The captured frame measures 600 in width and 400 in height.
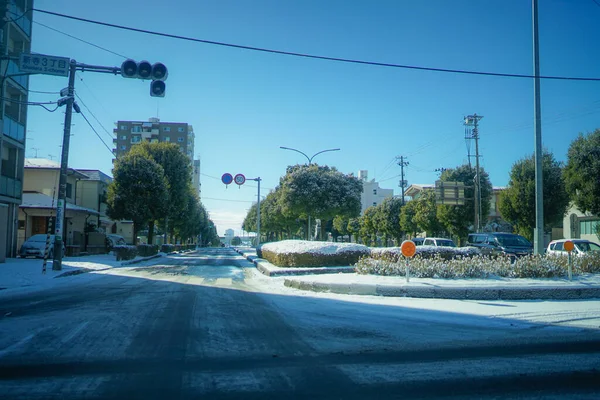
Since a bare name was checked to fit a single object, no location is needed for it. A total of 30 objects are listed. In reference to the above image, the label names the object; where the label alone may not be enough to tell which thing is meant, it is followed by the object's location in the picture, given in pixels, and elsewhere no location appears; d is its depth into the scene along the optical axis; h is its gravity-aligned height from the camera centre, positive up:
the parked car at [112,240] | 42.51 -0.99
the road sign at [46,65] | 15.48 +5.60
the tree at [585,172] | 22.89 +3.35
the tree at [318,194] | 31.14 +2.72
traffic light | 13.56 +4.68
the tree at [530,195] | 33.53 +3.15
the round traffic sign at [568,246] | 13.09 -0.24
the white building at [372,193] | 107.38 +9.76
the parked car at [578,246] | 23.82 -0.42
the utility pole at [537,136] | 15.89 +3.55
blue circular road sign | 31.62 +3.65
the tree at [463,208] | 40.00 +2.51
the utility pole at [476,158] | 35.44 +6.55
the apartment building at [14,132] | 26.97 +5.83
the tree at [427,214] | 44.75 +2.10
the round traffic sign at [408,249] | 12.25 -0.36
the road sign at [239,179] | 32.00 +3.70
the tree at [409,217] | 50.10 +1.99
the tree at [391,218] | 56.12 +2.09
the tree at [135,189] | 35.53 +3.18
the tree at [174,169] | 42.59 +5.82
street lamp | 32.99 +5.68
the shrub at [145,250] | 36.19 -1.52
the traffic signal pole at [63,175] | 19.31 +2.30
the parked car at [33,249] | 28.94 -1.25
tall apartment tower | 98.44 +21.23
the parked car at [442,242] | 28.67 -0.37
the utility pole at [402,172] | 55.69 +7.62
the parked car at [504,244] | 24.42 -0.38
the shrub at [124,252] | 30.39 -1.42
